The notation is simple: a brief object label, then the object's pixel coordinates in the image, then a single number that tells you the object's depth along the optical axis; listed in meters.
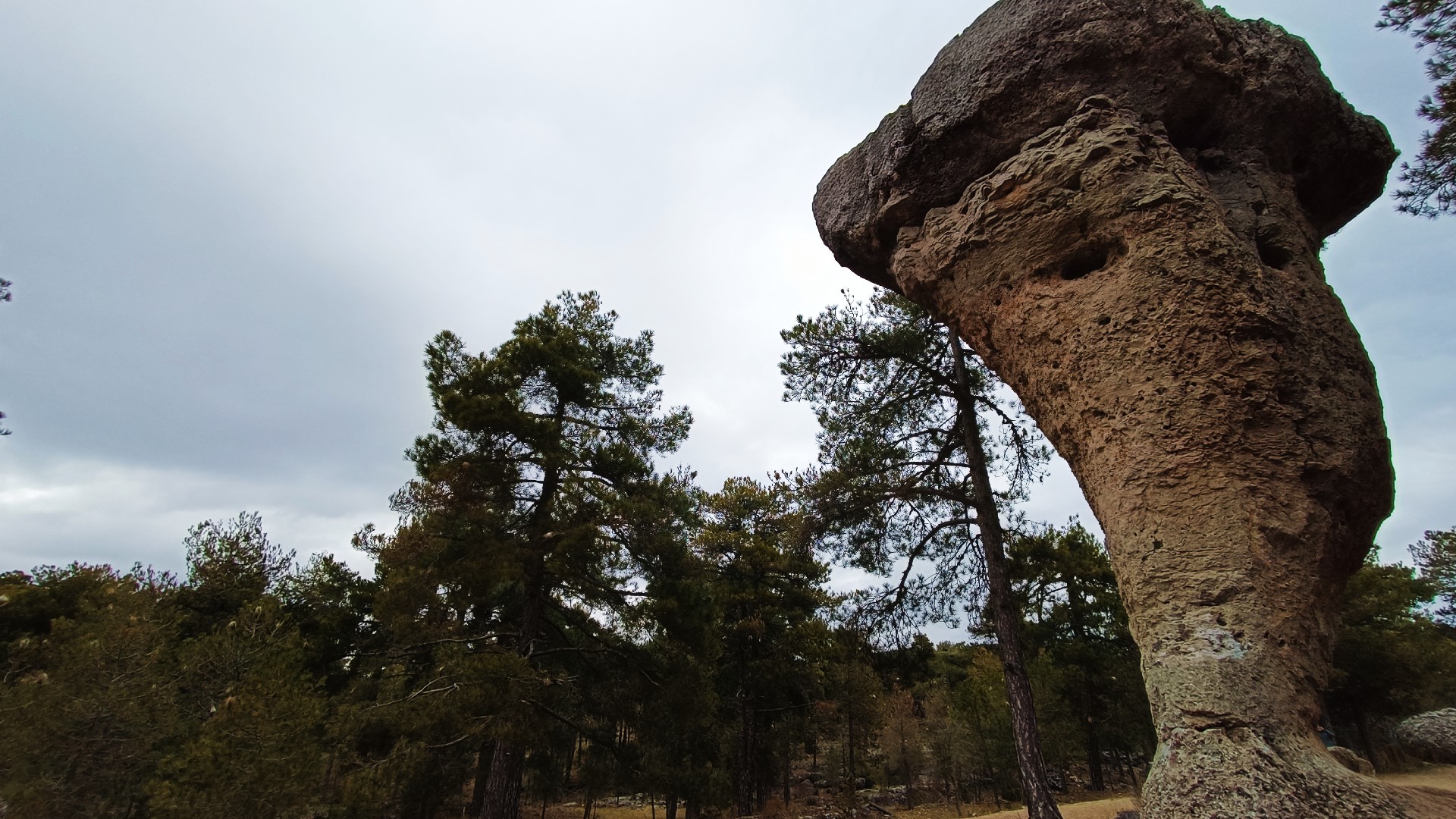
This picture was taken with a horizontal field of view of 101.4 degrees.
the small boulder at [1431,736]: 16.88
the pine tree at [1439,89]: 6.03
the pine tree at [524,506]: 9.65
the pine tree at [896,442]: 9.59
